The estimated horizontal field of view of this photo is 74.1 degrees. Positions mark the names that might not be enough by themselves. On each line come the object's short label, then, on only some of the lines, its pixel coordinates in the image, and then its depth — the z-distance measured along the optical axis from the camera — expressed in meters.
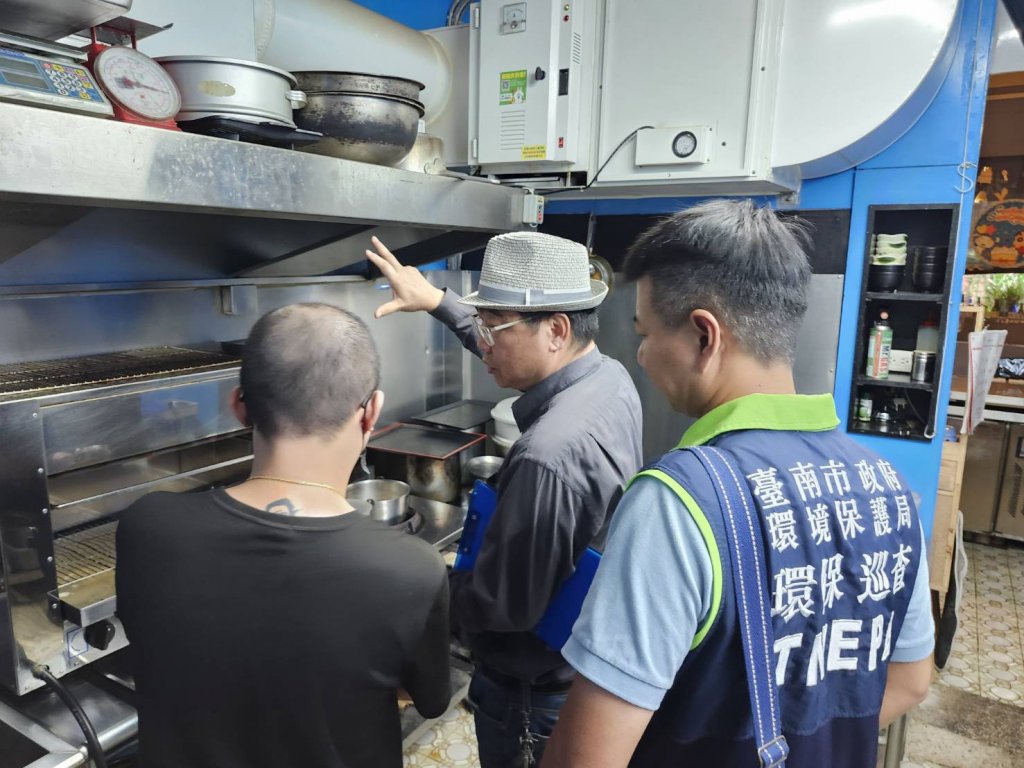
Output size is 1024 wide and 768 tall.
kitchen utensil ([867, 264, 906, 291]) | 2.23
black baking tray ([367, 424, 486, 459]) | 2.04
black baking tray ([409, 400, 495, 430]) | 2.39
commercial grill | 1.03
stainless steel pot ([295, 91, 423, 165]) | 1.24
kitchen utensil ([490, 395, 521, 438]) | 2.27
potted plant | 3.83
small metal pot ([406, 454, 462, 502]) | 2.00
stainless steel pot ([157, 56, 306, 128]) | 1.05
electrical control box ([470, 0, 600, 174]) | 2.05
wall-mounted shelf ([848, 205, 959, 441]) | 2.18
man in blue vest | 0.66
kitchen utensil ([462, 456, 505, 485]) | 2.09
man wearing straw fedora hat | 1.09
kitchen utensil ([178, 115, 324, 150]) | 1.04
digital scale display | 0.80
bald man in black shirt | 0.80
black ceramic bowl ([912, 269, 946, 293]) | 2.17
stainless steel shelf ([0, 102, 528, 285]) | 0.83
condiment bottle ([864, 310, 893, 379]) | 2.26
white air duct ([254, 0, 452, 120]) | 1.56
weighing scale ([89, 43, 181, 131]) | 0.93
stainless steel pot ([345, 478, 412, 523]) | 1.74
